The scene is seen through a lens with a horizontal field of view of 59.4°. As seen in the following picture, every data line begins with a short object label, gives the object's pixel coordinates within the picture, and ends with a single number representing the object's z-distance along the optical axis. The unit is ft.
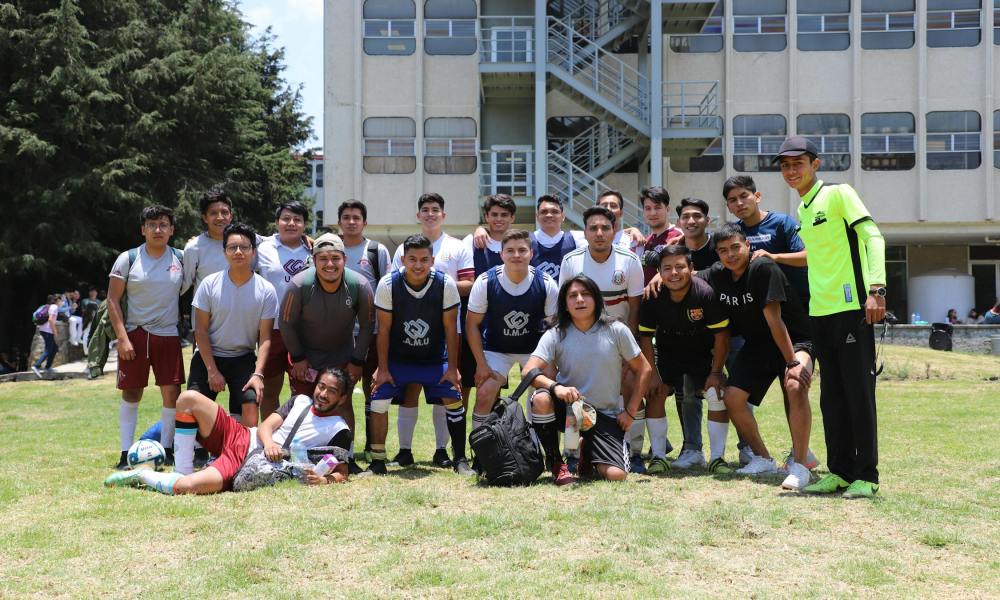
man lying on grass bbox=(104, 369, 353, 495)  20.90
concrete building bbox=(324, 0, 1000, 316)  84.58
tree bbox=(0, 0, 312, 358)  76.74
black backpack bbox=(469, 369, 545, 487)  21.44
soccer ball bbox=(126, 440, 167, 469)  22.66
